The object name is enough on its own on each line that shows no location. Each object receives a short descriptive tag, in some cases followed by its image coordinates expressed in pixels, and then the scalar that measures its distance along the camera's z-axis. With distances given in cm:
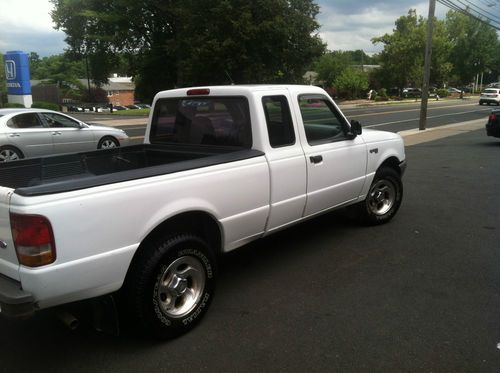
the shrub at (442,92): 6806
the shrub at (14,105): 2922
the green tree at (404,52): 5934
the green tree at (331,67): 6269
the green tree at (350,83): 5891
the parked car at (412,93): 6748
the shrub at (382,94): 5883
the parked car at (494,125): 1343
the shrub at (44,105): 4193
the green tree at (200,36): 3142
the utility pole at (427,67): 1844
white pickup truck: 267
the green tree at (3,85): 5730
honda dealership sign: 2906
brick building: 9700
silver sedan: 1138
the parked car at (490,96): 4311
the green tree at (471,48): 6831
